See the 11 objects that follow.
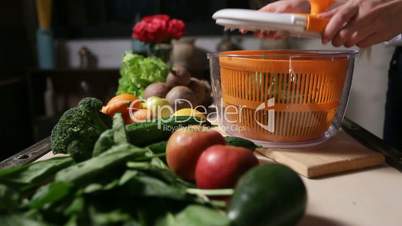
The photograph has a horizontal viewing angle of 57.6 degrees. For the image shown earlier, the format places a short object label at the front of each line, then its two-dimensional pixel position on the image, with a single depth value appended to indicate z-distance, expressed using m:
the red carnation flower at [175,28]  1.39
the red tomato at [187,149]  0.52
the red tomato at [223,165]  0.45
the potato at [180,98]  1.01
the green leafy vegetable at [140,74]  1.22
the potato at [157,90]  1.07
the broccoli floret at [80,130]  0.57
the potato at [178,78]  1.12
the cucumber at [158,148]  0.61
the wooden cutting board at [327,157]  0.62
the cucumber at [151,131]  0.64
